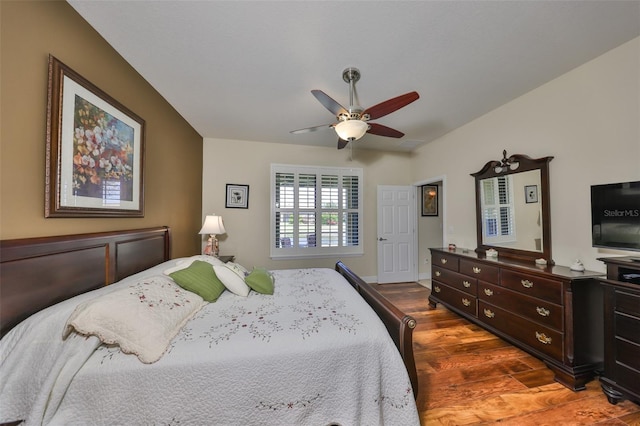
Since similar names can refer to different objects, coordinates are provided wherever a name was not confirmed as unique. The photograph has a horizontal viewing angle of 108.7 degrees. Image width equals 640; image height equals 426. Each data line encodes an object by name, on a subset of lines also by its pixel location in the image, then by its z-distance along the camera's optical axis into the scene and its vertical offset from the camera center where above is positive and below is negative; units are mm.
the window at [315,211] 4246 +122
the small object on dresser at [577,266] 2025 -439
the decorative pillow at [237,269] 2084 -502
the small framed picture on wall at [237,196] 4082 +382
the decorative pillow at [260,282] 1977 -567
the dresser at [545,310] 1832 -864
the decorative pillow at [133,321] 1108 -535
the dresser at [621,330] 1546 -795
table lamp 3350 -183
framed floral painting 1371 +473
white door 4609 -327
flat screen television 1706 +12
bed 1036 -711
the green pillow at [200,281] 1762 -505
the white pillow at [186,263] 1955 -431
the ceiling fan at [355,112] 1886 +920
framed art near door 4887 +367
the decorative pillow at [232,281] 1926 -543
